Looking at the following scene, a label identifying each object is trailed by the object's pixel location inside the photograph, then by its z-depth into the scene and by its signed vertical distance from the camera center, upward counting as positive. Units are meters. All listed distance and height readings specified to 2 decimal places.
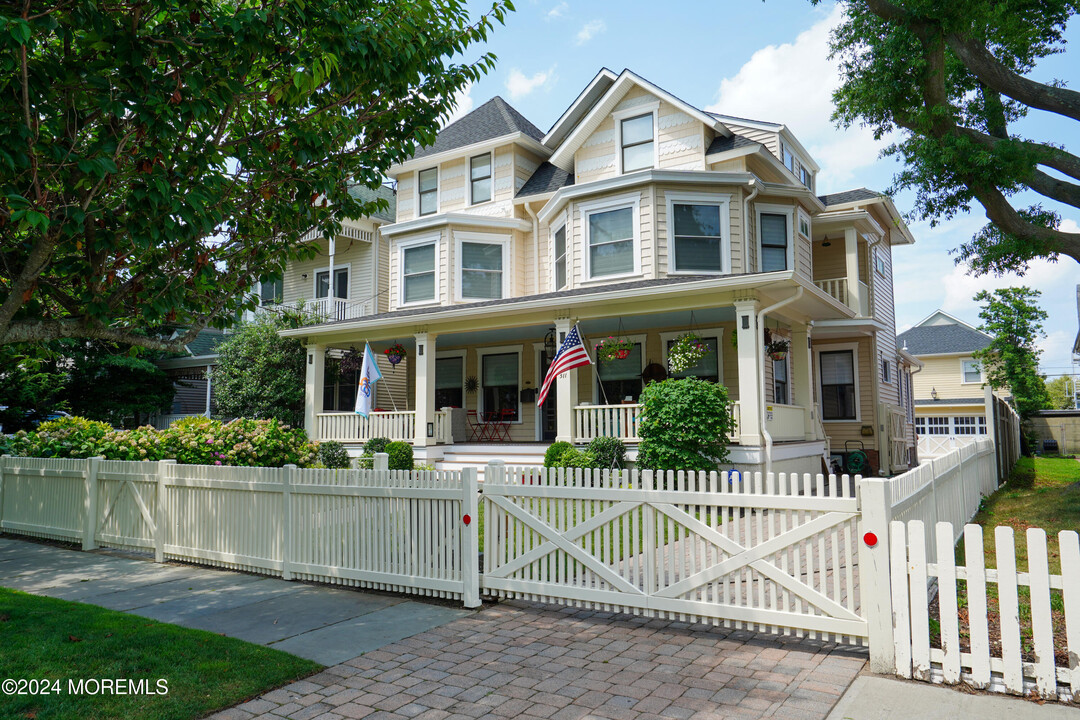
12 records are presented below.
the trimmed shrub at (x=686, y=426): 12.16 -0.14
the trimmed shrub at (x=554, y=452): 13.62 -0.62
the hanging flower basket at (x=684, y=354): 13.42 +1.22
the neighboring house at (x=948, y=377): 38.62 +2.25
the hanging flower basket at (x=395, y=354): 17.73 +1.69
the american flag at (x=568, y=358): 13.08 +1.13
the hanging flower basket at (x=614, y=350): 14.38 +1.41
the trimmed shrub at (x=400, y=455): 15.82 -0.75
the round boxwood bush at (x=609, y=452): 13.36 -0.62
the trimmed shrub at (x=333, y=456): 16.77 -0.80
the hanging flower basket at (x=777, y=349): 14.94 +1.43
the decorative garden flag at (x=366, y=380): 16.02 +0.95
